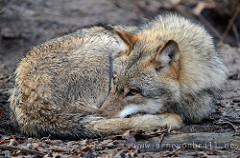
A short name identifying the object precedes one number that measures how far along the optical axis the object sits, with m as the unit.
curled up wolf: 9.73
